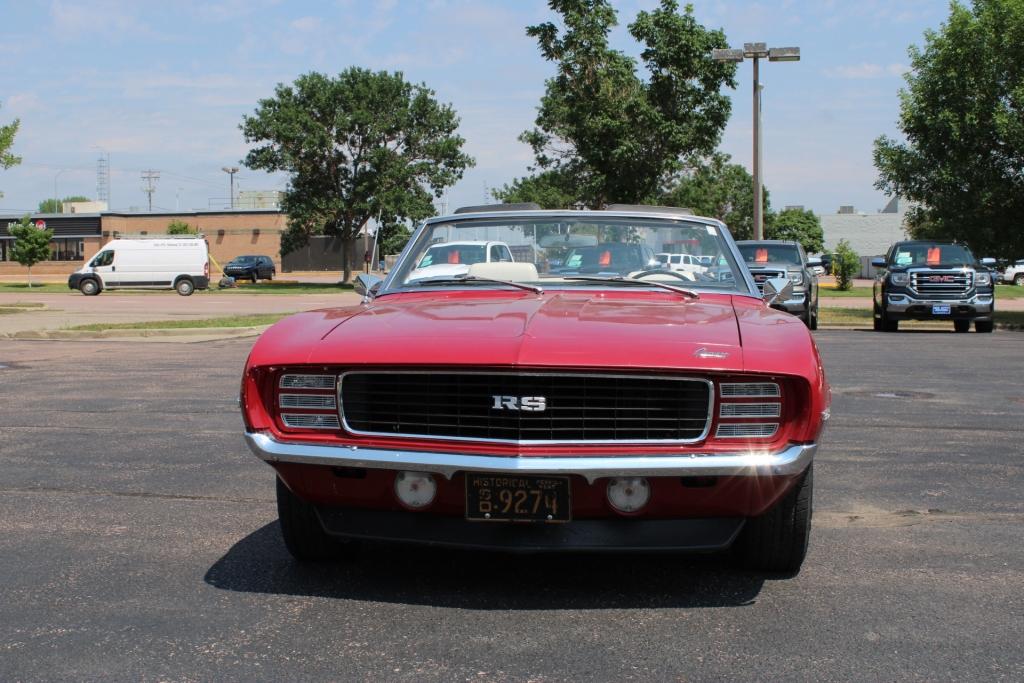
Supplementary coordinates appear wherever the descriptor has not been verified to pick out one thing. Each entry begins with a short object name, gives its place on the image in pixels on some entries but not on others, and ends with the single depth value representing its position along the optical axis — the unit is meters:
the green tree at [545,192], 40.22
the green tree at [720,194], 47.06
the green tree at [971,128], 24.72
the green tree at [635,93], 32.09
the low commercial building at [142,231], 75.50
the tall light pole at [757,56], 25.31
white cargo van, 41.88
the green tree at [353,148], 53.12
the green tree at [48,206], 158.50
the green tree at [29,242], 48.75
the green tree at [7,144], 25.44
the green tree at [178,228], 72.81
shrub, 46.91
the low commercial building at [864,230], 93.44
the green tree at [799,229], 79.12
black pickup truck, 20.28
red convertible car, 3.87
